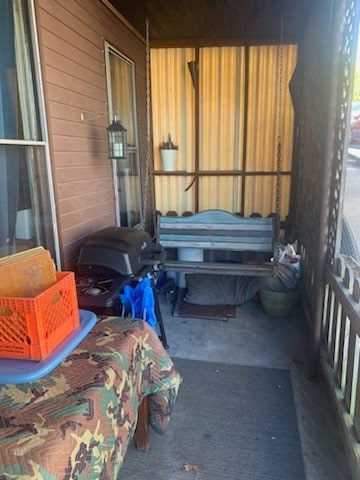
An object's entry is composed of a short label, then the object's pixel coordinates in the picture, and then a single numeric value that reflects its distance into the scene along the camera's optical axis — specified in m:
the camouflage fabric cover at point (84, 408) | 0.87
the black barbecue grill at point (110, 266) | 1.86
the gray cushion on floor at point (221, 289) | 3.46
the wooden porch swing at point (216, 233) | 3.54
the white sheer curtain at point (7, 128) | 1.74
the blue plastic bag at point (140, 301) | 2.15
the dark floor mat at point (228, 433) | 1.67
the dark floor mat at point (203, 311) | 3.23
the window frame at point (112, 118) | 2.93
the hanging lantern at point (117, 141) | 2.65
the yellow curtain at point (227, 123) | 4.06
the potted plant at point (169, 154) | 4.25
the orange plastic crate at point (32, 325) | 1.09
